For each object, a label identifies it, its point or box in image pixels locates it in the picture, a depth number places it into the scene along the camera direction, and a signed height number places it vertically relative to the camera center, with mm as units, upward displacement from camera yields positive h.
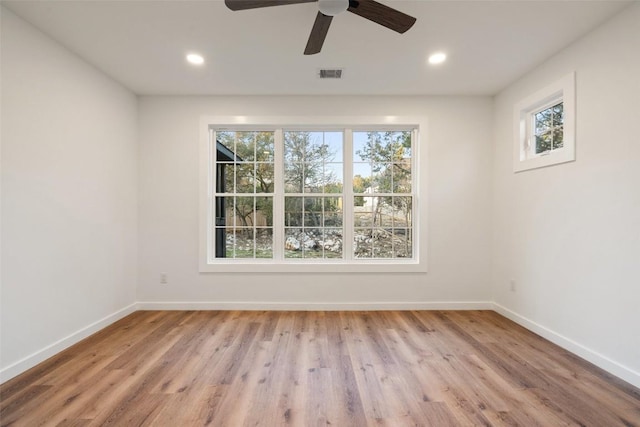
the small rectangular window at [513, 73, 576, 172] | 2572 +848
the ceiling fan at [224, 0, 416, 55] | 1742 +1243
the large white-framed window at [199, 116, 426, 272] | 3730 +218
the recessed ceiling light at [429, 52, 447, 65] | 2664 +1433
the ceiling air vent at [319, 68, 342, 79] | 2963 +1430
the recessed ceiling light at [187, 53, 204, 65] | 2686 +1434
